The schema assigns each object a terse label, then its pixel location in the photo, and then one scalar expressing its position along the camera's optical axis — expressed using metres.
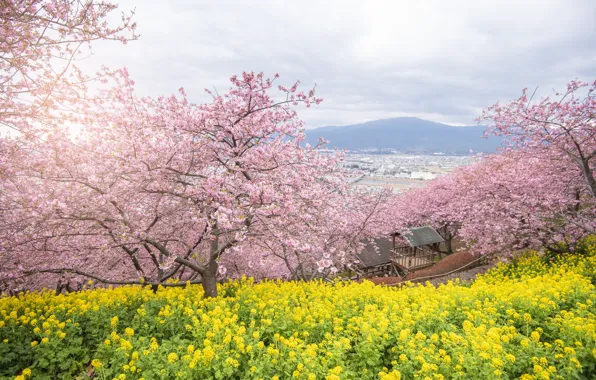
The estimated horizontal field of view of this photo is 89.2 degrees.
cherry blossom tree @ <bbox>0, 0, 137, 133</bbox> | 4.98
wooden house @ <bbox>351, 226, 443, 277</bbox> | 28.45
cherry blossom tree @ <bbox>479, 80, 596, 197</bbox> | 13.24
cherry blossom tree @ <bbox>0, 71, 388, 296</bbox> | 7.22
